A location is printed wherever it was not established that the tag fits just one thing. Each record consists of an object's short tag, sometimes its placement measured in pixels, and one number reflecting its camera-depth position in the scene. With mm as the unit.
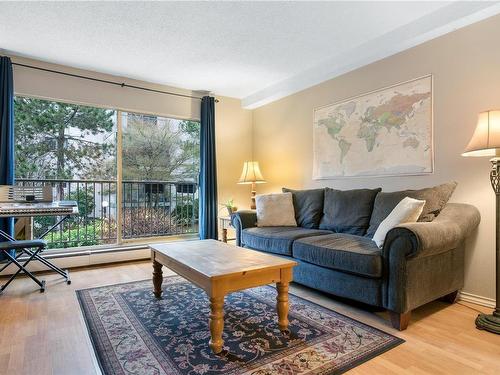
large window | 3932
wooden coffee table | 1717
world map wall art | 2949
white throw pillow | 2268
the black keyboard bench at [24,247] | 2730
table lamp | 4571
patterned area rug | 1614
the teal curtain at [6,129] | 3301
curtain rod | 3626
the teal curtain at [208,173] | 4598
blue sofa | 2018
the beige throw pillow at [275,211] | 3607
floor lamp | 2062
